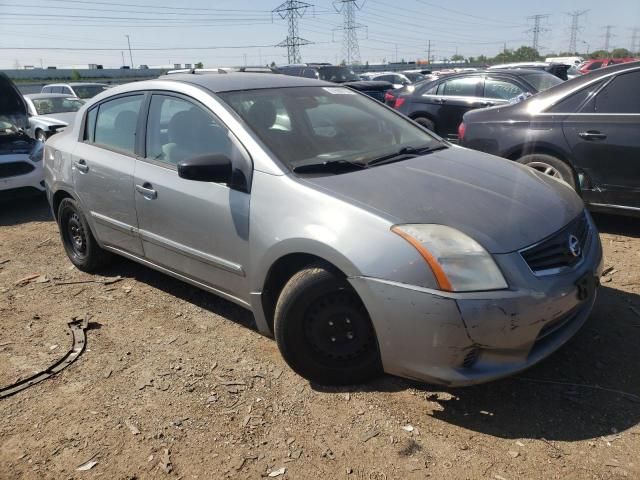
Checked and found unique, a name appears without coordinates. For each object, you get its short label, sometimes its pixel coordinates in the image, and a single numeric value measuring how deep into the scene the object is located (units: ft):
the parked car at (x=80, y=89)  57.67
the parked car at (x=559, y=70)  41.68
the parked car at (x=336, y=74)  47.52
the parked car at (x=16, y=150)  23.99
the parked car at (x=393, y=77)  73.81
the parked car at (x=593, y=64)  73.97
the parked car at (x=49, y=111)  38.27
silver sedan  8.04
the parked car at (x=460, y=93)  27.91
